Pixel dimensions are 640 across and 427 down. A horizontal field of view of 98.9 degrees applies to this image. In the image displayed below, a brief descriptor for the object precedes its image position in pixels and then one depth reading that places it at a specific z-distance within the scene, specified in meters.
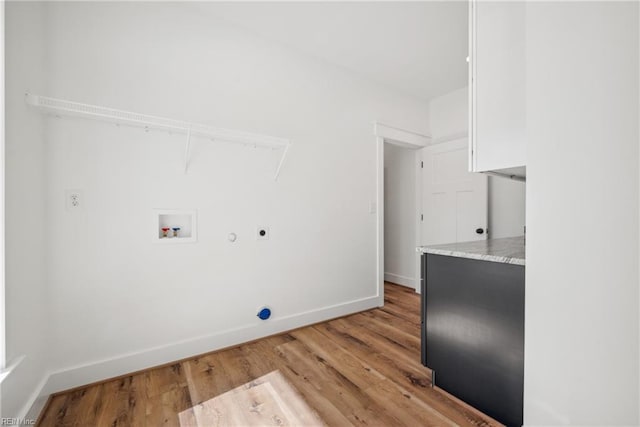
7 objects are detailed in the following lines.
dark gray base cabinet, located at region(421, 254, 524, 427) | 1.25
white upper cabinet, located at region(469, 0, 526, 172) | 1.30
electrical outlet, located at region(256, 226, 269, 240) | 2.27
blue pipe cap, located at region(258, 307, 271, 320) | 2.24
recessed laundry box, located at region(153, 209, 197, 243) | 1.87
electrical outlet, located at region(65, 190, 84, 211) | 1.60
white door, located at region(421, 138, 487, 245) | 3.07
